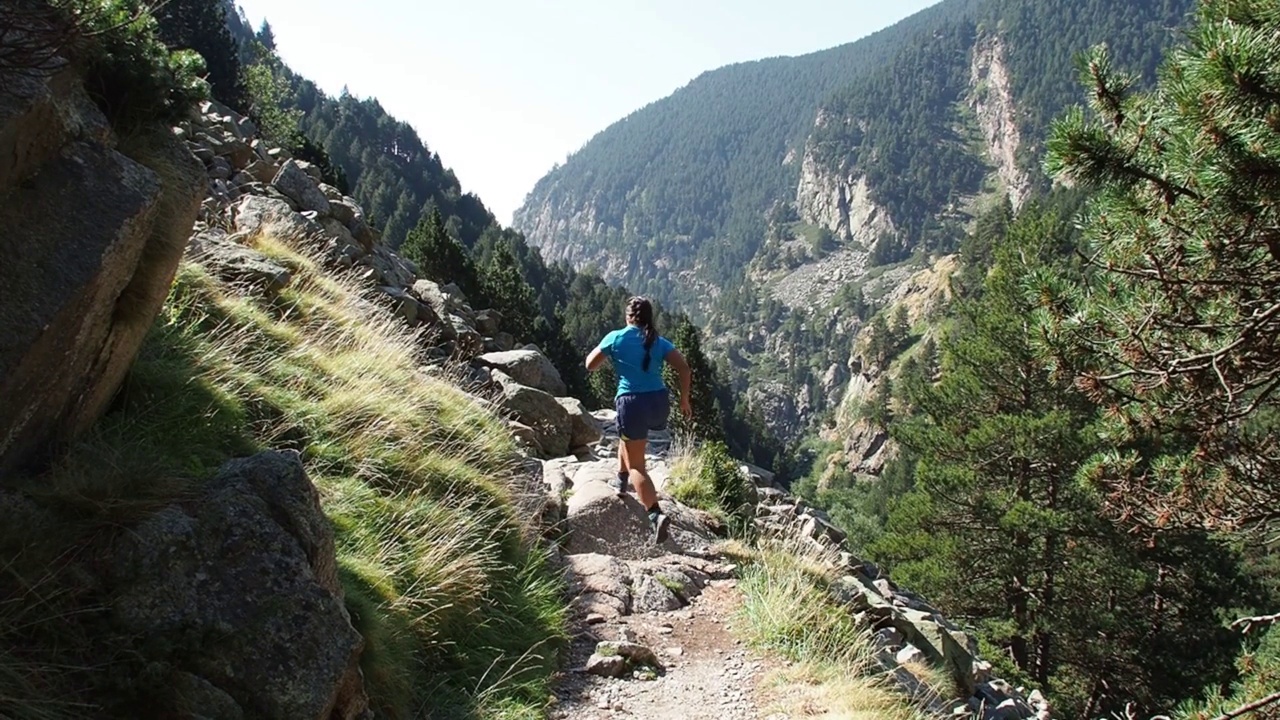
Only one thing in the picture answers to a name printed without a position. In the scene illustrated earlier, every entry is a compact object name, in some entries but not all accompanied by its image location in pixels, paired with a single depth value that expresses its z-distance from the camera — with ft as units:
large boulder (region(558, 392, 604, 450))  35.06
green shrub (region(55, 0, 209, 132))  11.49
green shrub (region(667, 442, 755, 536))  28.66
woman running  22.31
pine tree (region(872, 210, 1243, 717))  52.85
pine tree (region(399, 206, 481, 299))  113.29
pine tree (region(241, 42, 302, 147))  118.42
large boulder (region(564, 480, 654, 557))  22.27
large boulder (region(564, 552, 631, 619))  18.49
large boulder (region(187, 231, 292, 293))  22.59
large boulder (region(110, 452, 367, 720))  8.96
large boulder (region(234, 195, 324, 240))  31.35
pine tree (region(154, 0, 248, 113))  125.98
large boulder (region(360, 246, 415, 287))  40.81
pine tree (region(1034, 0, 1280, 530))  13.09
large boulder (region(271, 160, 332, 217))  42.16
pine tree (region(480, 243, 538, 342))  119.14
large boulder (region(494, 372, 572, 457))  32.38
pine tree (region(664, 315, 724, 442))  113.09
